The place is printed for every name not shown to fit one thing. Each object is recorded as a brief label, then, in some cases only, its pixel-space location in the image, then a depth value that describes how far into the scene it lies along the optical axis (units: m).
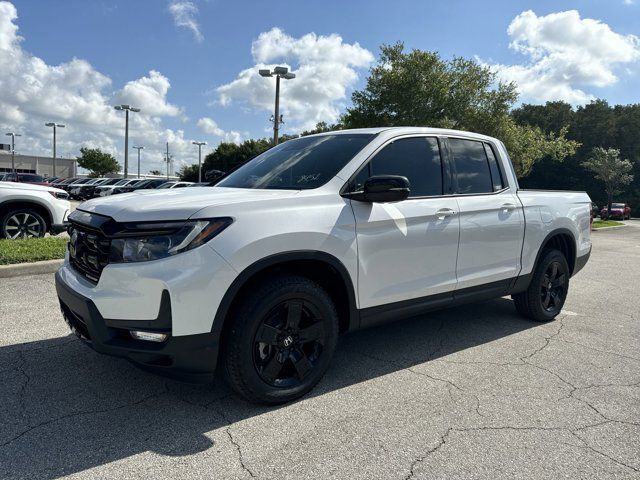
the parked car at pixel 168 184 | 21.58
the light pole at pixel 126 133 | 38.38
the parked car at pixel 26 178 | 27.20
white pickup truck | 2.70
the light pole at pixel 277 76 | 18.77
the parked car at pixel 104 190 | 29.73
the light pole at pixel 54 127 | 55.84
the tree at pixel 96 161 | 70.62
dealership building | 90.06
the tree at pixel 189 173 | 66.69
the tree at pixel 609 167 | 33.88
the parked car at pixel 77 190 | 32.62
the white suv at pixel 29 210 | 8.16
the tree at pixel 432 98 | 24.78
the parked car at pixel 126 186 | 29.03
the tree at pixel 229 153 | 60.37
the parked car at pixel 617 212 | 37.55
